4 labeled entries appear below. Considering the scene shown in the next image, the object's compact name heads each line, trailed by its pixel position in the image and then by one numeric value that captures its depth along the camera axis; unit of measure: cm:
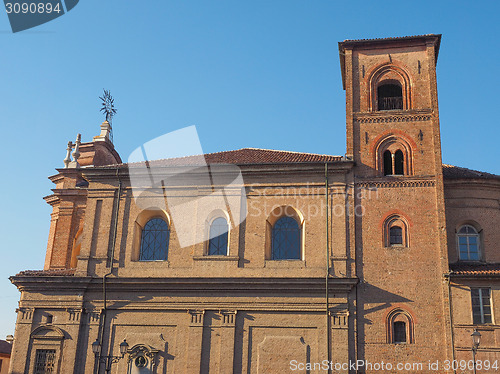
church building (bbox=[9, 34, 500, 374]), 2198
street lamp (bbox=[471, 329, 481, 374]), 1875
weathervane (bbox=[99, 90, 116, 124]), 3622
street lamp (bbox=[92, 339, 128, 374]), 2058
